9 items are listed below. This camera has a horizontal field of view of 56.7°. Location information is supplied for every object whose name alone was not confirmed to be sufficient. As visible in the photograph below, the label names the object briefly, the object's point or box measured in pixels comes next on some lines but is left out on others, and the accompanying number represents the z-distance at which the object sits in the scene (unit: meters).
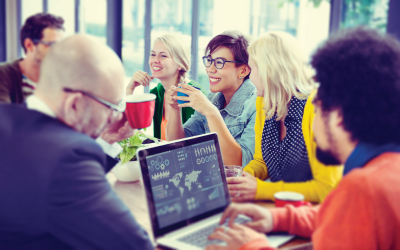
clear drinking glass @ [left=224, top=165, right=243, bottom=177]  1.48
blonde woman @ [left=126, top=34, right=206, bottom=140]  2.69
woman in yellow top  1.50
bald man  0.82
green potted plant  1.51
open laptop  1.04
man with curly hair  0.78
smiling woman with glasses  2.05
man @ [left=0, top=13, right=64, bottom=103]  1.55
